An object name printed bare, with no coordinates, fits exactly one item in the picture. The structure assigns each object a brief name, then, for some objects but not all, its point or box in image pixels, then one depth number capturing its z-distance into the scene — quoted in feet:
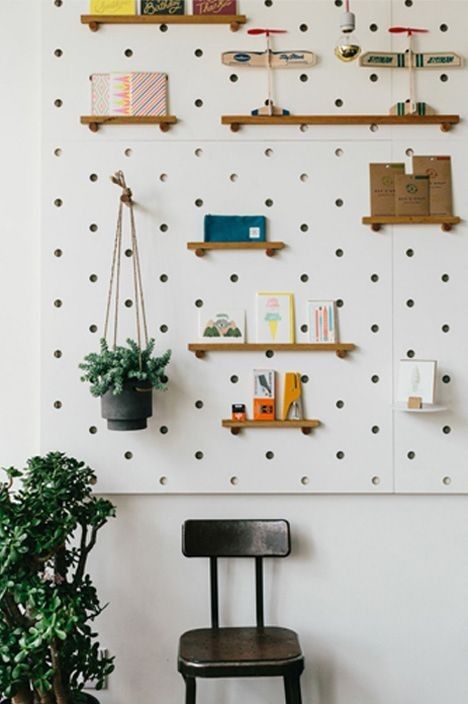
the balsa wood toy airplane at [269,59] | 7.54
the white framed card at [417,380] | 7.36
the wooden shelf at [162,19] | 7.54
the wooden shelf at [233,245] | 7.51
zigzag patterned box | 7.56
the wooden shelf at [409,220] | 7.55
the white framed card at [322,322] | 7.59
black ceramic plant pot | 6.95
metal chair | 6.59
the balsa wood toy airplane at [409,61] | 7.51
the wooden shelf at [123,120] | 7.53
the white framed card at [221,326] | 7.60
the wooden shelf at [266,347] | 7.53
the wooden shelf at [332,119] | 7.54
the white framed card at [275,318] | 7.61
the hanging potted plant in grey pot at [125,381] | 6.95
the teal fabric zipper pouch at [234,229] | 7.56
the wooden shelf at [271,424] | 7.48
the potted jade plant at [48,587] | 6.48
